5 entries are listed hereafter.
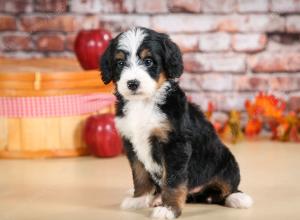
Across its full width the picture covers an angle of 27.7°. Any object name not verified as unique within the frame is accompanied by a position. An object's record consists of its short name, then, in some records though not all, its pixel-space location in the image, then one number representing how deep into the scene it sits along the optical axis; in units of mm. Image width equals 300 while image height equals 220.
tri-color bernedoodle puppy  2445
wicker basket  3729
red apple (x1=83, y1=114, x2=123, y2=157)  3742
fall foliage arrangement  4227
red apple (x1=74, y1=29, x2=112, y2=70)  3844
